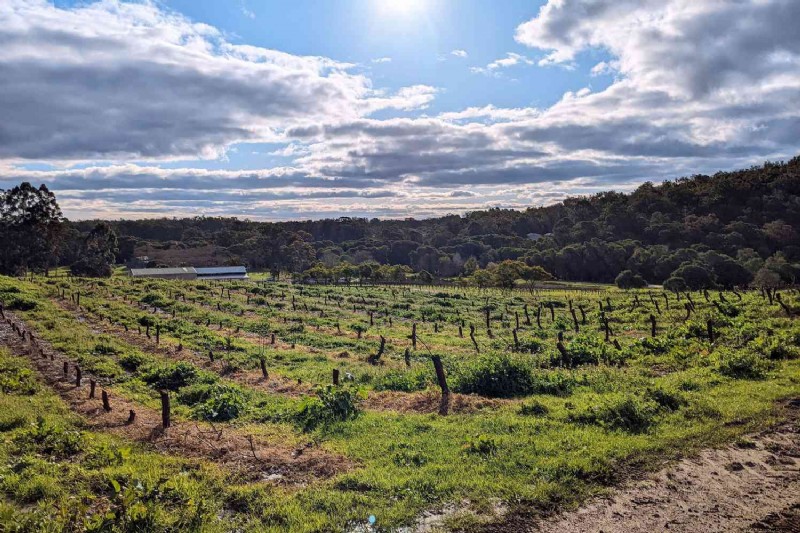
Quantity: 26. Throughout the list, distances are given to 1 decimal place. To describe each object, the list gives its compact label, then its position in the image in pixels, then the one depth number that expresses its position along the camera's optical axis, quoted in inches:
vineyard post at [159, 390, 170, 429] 472.3
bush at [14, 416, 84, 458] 408.6
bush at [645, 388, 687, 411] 495.8
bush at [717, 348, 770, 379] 616.1
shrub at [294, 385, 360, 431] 500.7
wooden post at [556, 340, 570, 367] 728.9
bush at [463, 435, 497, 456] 404.0
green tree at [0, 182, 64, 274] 2753.4
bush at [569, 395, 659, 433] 457.1
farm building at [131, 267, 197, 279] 3695.9
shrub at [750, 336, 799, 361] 679.1
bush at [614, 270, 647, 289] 2837.1
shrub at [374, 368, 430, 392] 658.8
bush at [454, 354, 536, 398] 614.2
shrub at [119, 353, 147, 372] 772.4
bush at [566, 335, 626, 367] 762.8
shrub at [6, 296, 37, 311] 1253.1
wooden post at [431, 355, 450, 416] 545.8
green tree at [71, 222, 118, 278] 3026.8
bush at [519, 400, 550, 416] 507.6
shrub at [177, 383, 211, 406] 609.3
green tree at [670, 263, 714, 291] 2573.8
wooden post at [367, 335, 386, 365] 902.4
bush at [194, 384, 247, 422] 533.6
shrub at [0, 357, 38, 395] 592.9
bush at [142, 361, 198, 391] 679.7
